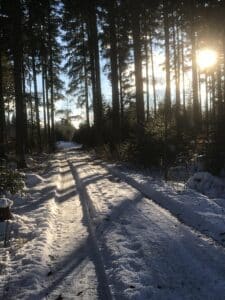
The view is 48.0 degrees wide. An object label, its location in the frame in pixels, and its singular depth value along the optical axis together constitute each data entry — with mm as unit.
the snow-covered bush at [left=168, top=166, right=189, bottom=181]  8595
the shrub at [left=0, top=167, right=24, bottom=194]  5475
